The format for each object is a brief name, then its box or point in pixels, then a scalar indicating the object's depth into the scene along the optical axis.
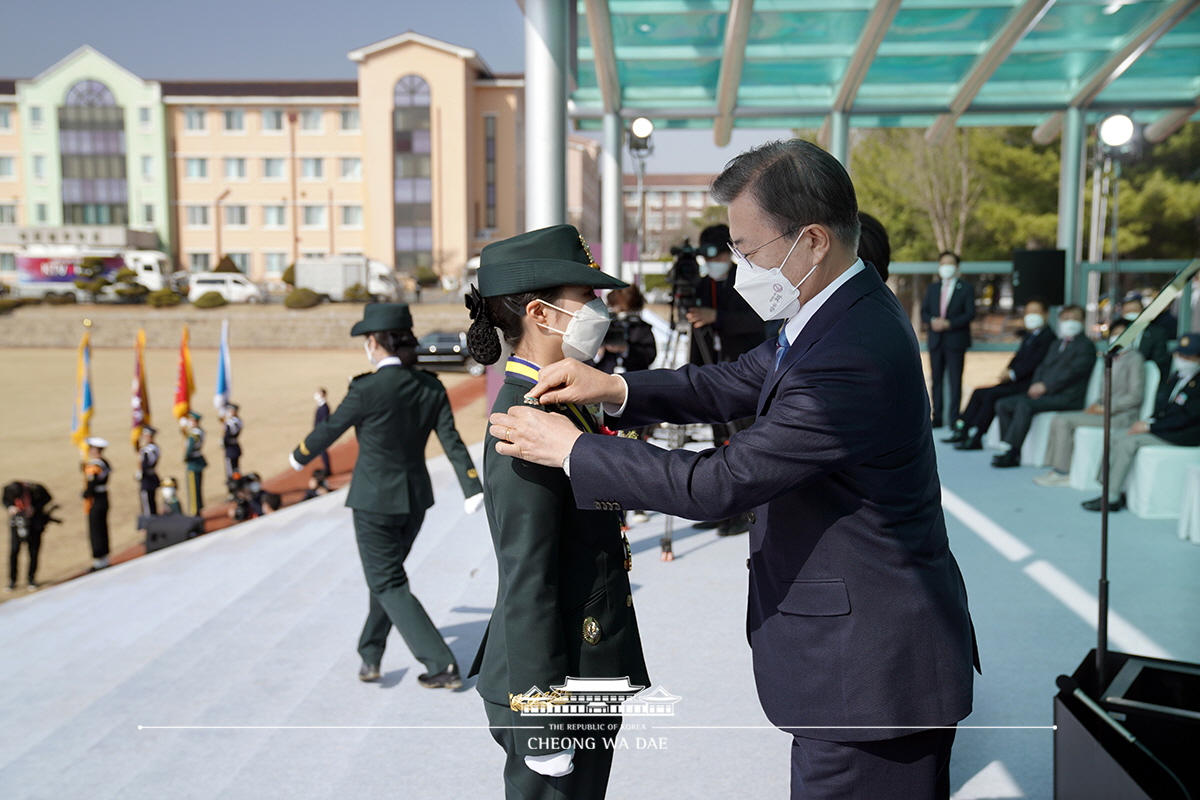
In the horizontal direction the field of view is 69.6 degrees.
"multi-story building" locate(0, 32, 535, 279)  53.78
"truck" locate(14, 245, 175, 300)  49.31
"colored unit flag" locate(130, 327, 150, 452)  15.20
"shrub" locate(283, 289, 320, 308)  42.47
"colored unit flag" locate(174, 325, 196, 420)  15.61
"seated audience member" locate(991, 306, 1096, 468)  8.33
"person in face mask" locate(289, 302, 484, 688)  4.07
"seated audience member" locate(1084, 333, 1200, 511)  6.54
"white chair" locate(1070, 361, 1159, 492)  7.29
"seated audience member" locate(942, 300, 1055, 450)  9.12
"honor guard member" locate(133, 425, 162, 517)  12.66
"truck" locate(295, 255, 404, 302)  48.31
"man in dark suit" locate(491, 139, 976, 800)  1.49
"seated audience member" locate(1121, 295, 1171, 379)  8.14
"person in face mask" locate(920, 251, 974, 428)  9.78
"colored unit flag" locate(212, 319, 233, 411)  15.60
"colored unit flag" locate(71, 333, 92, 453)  14.23
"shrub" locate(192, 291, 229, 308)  42.16
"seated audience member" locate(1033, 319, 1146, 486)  7.42
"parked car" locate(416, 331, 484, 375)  28.92
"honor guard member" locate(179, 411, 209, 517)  13.73
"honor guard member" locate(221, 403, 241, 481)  14.38
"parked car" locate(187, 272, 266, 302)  44.09
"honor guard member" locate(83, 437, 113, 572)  10.80
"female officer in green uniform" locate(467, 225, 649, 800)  1.84
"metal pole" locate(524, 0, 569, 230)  6.20
